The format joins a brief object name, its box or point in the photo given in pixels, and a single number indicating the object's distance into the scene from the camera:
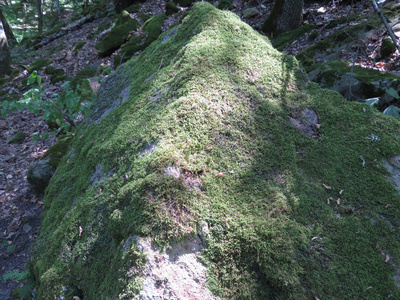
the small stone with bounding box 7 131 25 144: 6.91
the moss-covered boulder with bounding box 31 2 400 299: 1.72
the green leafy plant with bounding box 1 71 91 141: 4.42
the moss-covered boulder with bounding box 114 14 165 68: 9.17
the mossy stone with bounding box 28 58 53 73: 10.55
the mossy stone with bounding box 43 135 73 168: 4.98
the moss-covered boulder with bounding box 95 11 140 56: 10.17
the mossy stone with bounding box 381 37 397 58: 4.85
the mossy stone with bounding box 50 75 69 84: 9.34
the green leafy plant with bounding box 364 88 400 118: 2.95
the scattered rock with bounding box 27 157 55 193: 4.89
